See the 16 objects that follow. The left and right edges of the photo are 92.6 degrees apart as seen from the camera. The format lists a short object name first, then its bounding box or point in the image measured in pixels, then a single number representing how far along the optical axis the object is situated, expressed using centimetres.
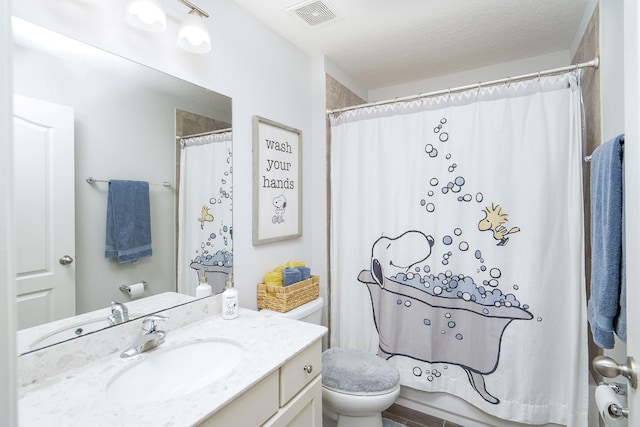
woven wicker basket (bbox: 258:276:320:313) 169
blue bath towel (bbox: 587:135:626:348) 94
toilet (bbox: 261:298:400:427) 150
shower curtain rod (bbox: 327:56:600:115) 148
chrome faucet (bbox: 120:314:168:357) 108
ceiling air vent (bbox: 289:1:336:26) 162
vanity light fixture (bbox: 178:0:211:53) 125
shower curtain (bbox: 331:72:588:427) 159
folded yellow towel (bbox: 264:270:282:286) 178
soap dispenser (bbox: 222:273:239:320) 142
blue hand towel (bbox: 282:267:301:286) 179
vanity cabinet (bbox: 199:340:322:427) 88
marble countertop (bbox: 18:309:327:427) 75
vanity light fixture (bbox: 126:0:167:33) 108
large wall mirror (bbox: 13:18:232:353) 91
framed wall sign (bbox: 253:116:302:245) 174
